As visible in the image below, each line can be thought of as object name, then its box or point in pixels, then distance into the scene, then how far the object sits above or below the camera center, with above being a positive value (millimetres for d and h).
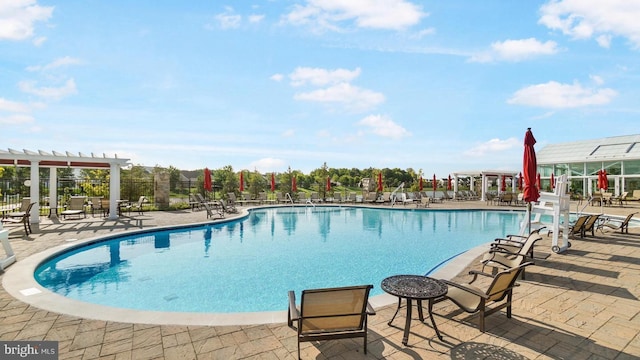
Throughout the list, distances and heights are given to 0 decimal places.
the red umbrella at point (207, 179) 16300 +209
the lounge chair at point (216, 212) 12590 -1349
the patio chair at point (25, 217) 8578 -990
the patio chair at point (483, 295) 3082 -1222
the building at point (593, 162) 22562 +1623
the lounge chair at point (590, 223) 8180 -1091
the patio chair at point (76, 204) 12164 -846
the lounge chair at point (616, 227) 8977 -1304
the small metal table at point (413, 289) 2895 -1060
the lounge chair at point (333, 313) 2611 -1157
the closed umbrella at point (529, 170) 6379 +268
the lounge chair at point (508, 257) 4592 -1230
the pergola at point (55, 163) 10797 +771
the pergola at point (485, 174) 24766 +715
